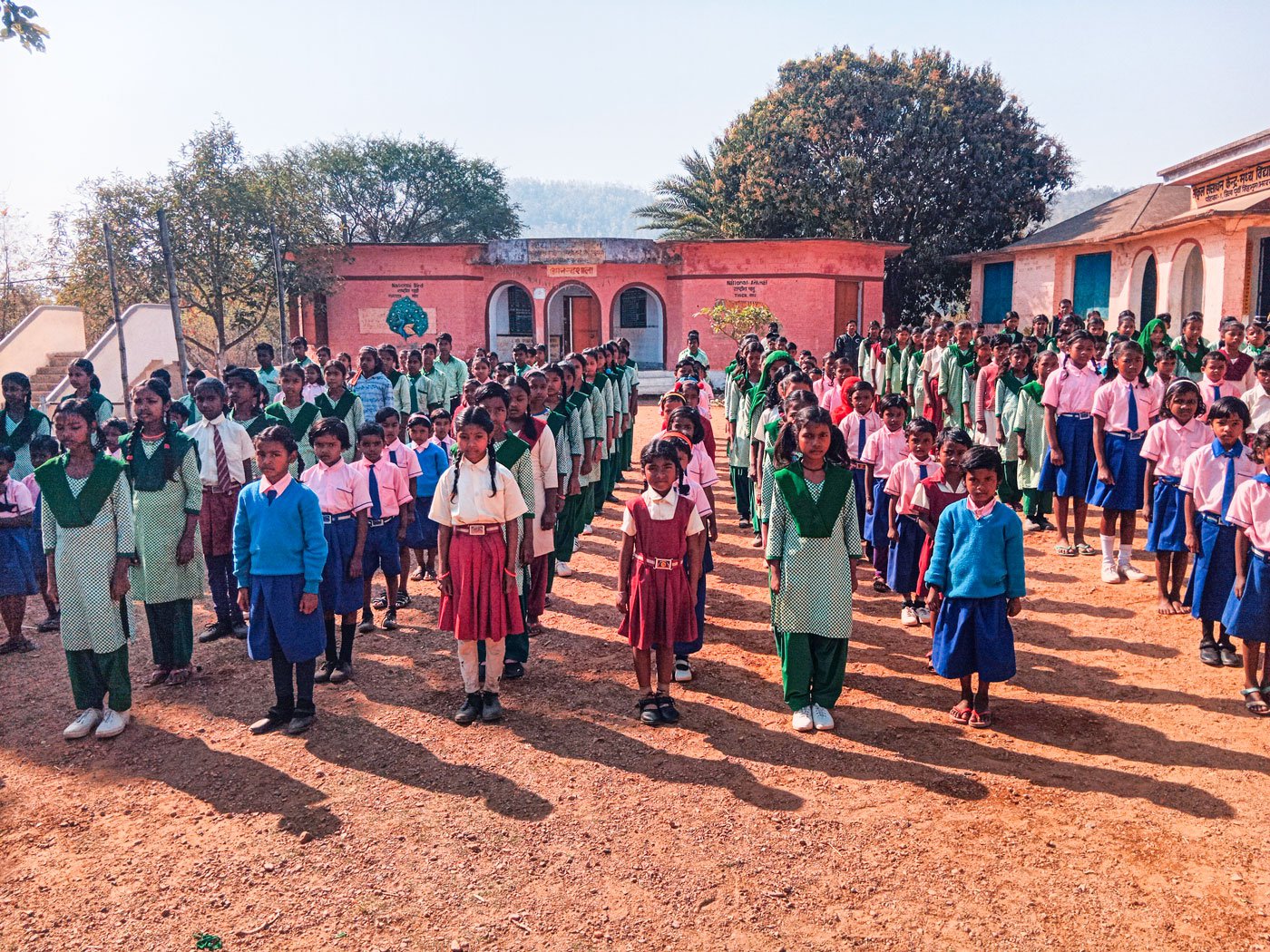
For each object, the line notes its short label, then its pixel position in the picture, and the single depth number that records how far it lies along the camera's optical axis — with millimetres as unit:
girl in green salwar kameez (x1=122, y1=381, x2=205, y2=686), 5457
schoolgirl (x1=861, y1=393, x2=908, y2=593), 6582
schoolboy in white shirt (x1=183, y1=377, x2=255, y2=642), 6043
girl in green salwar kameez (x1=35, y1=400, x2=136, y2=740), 4773
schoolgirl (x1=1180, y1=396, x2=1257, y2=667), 5238
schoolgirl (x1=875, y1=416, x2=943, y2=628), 5887
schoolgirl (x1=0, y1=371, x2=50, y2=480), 6758
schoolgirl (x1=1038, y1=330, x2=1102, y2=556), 7477
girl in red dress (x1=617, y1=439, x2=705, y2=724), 4656
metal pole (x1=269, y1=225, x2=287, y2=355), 16594
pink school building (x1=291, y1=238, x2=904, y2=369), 22828
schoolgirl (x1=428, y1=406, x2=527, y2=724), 4711
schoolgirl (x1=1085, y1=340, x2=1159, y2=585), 7043
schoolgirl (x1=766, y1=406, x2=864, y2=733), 4594
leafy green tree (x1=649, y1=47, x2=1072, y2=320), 25891
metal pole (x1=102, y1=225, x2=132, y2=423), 11398
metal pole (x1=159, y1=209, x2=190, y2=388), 10705
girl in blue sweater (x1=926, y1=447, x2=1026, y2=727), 4543
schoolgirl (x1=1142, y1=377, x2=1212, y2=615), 5930
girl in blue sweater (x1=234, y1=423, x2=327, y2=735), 4684
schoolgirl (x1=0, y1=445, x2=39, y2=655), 5977
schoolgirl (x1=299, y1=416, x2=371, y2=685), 5441
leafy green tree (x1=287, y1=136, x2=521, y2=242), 39125
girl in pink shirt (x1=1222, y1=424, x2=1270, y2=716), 4652
